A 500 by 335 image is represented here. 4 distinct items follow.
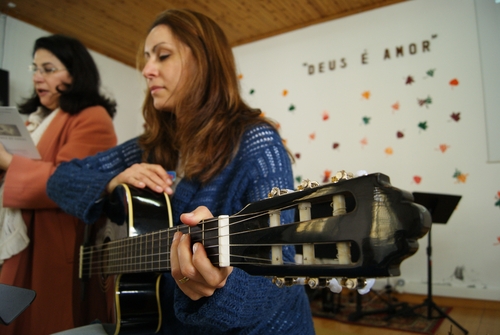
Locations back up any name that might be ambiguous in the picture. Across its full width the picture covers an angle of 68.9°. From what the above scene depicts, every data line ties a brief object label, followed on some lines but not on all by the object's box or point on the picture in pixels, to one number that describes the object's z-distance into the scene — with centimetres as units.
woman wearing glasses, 119
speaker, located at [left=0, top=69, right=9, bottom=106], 322
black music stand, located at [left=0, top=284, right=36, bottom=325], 61
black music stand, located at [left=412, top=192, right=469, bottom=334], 239
